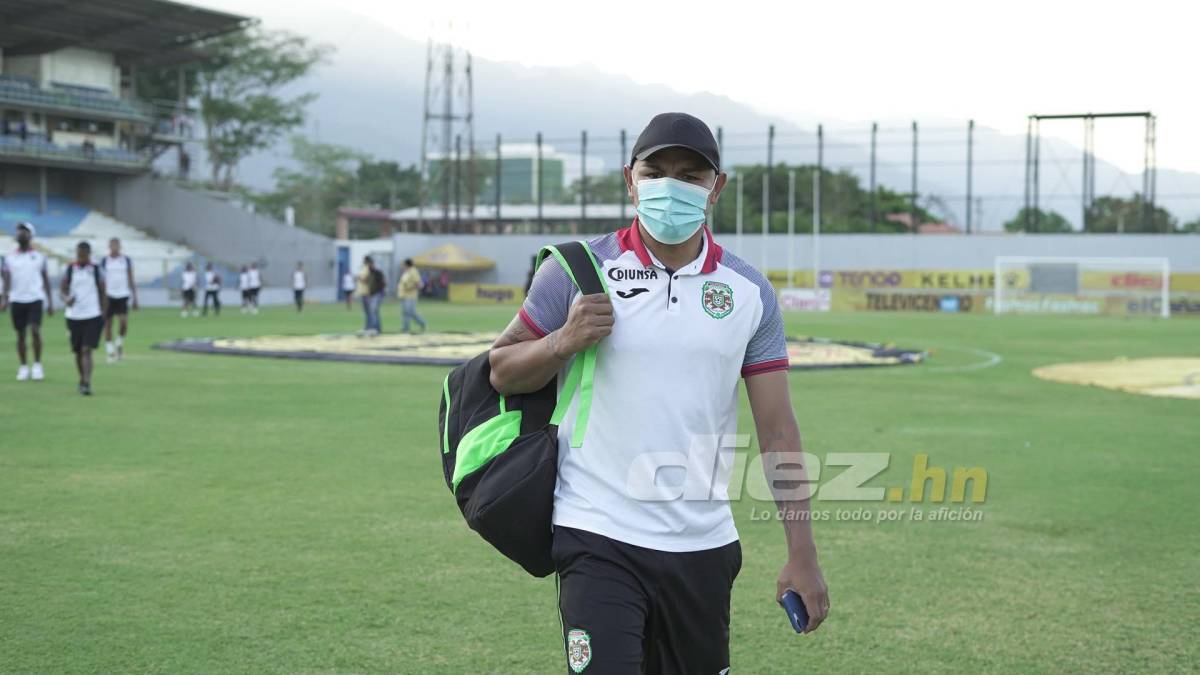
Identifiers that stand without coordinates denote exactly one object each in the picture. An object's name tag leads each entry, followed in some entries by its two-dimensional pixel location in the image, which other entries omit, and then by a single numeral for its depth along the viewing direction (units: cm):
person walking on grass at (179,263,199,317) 4194
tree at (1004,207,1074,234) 6209
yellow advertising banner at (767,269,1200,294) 4831
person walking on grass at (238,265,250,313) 4594
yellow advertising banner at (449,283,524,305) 6191
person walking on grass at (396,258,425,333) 2900
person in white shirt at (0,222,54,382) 1641
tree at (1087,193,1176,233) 5931
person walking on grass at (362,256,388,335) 2799
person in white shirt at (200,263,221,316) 4228
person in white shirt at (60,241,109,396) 1576
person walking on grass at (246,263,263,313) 4581
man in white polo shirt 332
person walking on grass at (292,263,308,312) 4744
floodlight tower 7319
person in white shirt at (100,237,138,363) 1998
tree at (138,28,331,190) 7756
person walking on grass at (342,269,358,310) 5084
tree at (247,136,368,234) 10481
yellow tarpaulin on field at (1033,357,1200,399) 1812
